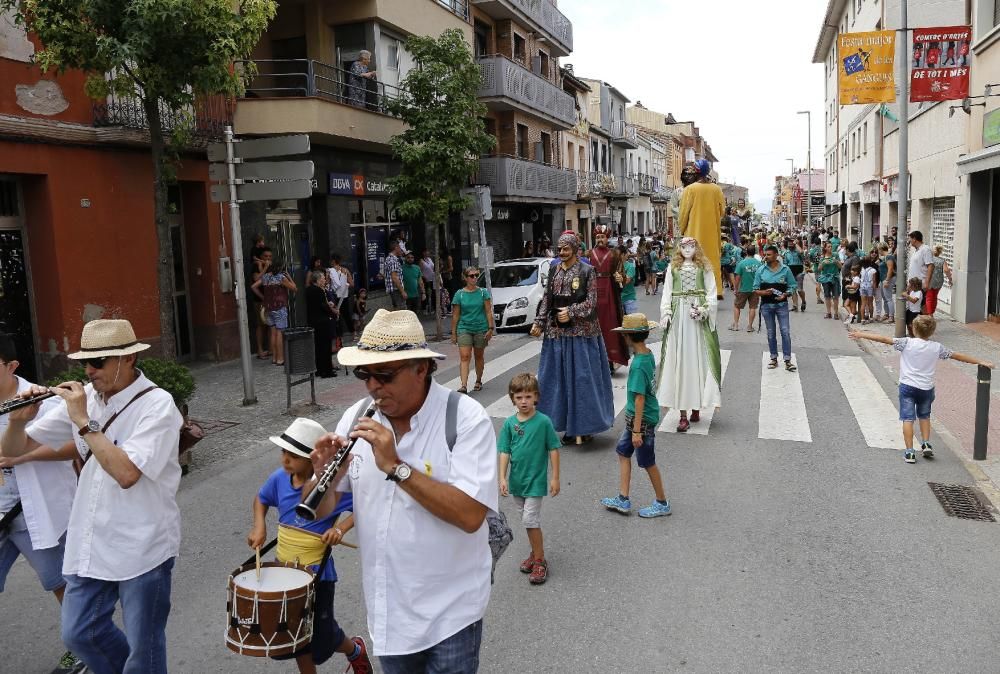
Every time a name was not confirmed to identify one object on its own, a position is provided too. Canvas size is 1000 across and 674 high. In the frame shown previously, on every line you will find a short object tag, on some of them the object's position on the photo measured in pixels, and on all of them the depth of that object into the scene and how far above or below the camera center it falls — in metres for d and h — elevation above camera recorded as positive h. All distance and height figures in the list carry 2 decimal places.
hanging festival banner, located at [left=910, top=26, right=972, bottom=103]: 15.88 +3.13
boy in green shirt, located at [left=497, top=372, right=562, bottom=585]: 5.07 -1.37
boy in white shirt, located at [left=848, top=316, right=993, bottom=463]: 7.20 -1.31
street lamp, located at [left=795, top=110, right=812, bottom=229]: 53.19 +5.45
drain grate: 6.24 -2.21
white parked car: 17.06 -1.13
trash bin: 9.95 -1.32
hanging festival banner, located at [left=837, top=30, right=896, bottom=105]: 16.19 +3.15
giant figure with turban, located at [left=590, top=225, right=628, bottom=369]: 10.23 -0.71
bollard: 7.39 -1.73
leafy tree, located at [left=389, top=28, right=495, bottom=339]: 16.02 +2.10
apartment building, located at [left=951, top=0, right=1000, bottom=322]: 15.56 +0.20
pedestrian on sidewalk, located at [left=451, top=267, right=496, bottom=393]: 10.58 -1.04
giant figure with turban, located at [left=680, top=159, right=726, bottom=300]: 9.69 +0.23
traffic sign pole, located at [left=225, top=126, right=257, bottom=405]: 10.59 -0.94
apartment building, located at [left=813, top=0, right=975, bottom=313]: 18.88 +2.12
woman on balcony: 16.70 +3.37
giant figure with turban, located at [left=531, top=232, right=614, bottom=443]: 8.07 -1.20
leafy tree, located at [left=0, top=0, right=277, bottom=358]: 8.45 +2.16
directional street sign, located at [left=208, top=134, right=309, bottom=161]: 9.97 +1.21
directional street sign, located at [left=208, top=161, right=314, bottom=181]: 9.91 +0.92
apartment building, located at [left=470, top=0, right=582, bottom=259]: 25.12 +4.17
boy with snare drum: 3.62 -1.28
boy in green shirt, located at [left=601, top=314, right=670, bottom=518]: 5.93 -1.35
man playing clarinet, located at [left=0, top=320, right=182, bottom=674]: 3.28 -1.09
